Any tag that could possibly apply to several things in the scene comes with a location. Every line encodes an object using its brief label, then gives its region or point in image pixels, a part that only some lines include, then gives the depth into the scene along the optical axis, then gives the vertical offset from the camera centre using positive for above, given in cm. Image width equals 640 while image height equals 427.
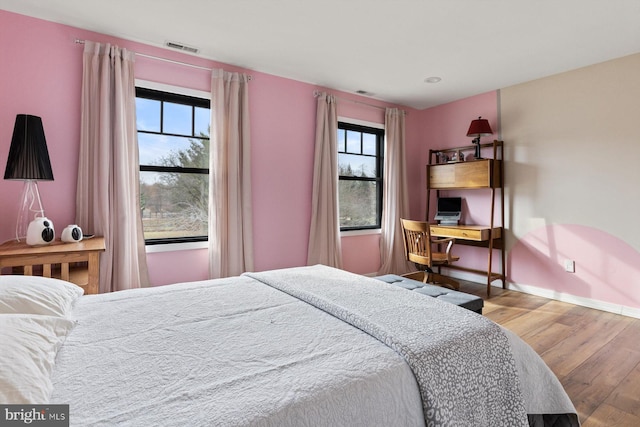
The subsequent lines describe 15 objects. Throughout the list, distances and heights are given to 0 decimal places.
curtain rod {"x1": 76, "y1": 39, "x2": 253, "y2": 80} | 288 +135
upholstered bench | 226 -61
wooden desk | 380 -31
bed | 82 -47
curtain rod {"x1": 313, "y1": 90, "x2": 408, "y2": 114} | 390 +139
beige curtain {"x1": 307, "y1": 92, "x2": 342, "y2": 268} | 388 +20
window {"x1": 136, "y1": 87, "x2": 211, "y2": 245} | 303 +43
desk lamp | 398 +98
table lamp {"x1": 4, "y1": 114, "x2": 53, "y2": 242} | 212 +37
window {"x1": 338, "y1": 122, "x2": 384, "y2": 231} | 435 +46
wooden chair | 364 -51
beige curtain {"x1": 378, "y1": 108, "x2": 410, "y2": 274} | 450 +11
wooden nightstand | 194 -29
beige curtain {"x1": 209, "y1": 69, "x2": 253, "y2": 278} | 316 +30
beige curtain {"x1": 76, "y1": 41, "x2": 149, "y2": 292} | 262 +35
